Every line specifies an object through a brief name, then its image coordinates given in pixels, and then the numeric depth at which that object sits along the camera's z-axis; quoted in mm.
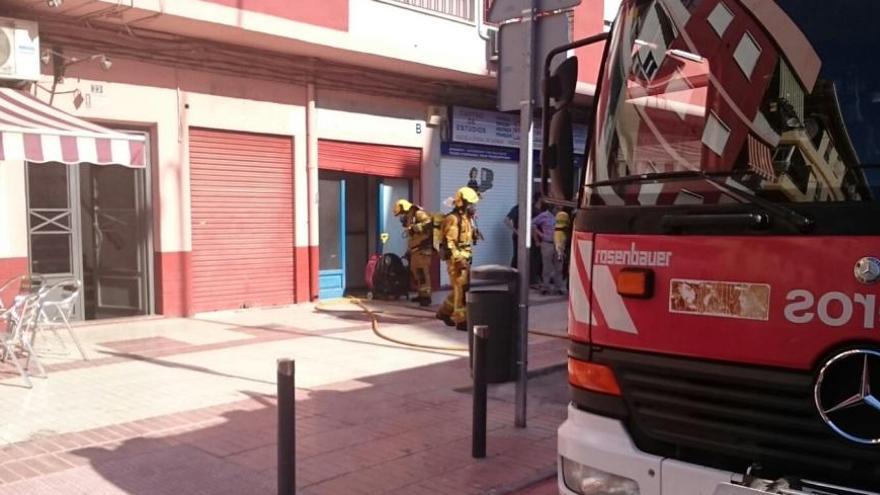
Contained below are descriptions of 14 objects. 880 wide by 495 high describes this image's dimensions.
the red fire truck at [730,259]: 2512
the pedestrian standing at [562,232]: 11250
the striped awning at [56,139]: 7016
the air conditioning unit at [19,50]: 8906
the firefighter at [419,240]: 12234
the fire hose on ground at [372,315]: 9055
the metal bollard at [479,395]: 5184
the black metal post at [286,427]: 4035
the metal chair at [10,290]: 9016
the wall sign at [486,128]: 14984
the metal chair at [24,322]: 7227
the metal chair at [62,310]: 7758
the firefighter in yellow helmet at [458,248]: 10328
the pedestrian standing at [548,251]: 14516
